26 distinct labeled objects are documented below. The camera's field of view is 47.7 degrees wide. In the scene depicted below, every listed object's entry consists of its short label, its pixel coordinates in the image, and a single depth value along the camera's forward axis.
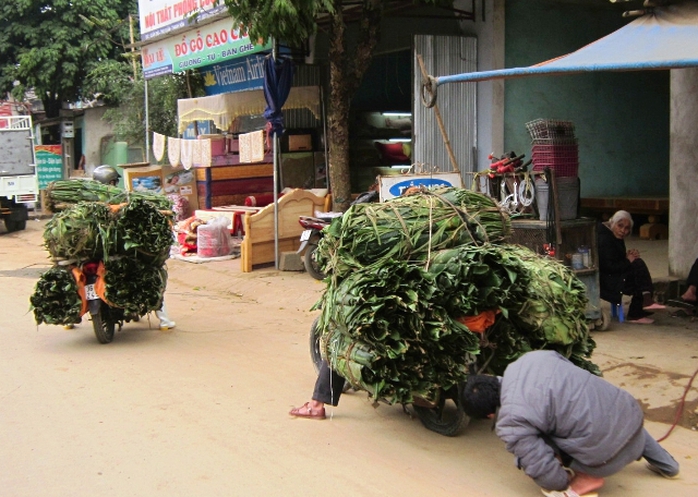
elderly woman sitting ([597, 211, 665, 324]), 7.81
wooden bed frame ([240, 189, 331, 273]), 12.16
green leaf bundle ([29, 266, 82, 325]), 7.66
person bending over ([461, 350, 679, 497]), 4.00
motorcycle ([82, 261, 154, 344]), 7.76
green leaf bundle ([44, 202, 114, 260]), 7.70
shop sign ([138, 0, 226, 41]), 14.18
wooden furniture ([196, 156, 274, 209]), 15.85
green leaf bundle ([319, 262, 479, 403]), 4.56
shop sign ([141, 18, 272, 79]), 12.99
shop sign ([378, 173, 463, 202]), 10.13
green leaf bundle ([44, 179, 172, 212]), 8.13
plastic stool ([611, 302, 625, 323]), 8.06
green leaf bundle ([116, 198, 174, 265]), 7.75
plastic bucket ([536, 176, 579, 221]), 7.57
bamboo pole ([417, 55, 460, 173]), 8.33
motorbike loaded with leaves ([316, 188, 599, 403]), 4.60
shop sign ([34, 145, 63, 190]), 25.58
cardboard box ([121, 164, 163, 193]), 16.56
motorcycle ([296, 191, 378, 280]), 11.50
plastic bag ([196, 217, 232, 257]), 13.52
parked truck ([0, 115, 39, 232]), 19.95
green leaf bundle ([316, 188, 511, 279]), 5.05
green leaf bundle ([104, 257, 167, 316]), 7.72
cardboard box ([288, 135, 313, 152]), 15.05
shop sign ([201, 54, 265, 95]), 15.20
